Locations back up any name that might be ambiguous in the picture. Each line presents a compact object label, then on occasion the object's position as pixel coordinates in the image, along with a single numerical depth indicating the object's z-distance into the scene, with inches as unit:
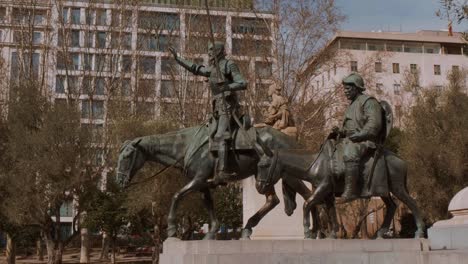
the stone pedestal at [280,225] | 595.8
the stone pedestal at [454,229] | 413.7
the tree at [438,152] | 1323.8
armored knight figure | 427.5
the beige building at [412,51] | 2709.2
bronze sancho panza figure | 387.9
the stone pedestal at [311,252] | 365.7
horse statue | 428.5
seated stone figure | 625.3
